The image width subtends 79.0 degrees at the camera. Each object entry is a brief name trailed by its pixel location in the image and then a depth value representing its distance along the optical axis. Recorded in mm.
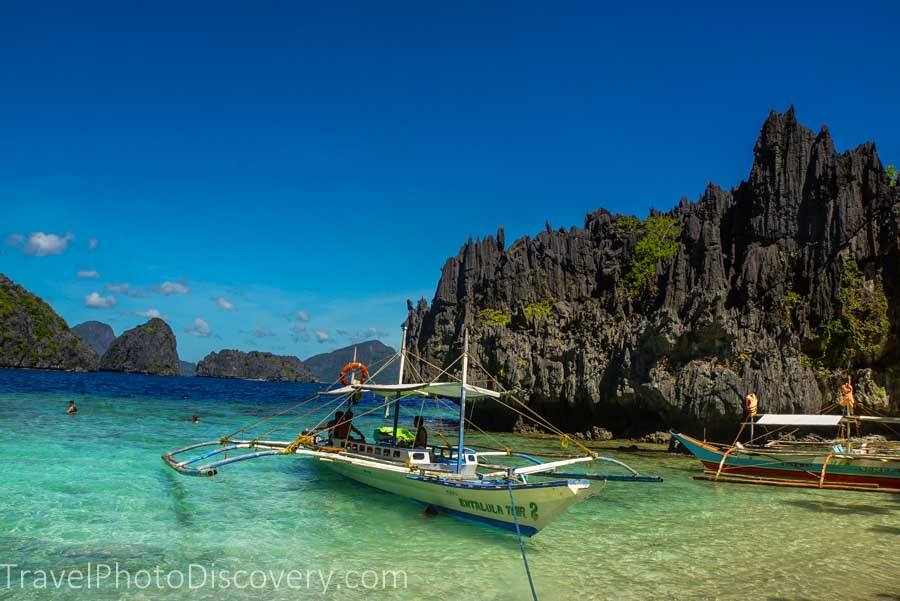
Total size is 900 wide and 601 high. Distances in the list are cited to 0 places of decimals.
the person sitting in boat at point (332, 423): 24267
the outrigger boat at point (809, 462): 25609
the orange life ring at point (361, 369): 24947
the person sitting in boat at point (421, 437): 21592
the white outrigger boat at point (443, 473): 14688
